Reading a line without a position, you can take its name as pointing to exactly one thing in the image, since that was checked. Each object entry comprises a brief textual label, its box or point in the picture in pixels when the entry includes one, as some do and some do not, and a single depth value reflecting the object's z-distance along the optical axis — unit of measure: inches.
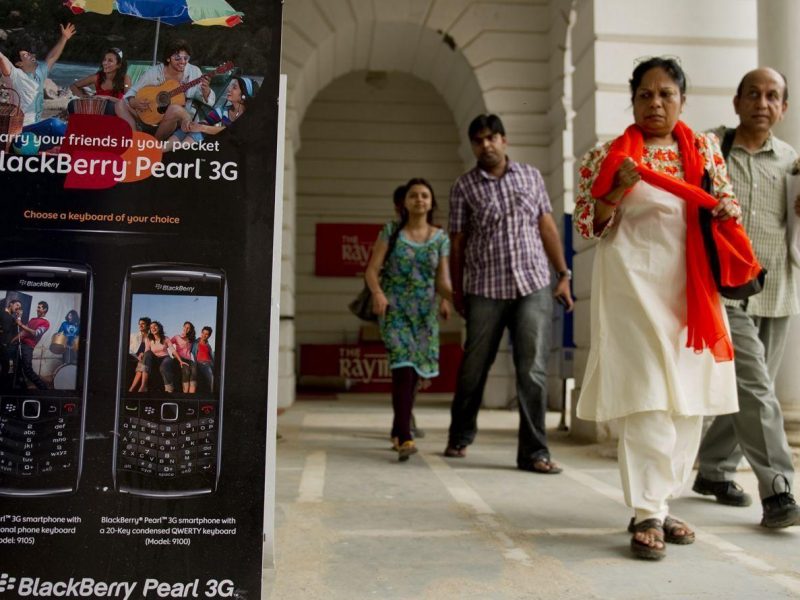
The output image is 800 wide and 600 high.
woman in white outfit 103.5
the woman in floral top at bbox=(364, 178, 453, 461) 189.3
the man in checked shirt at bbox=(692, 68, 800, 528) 120.6
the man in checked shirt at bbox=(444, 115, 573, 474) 168.9
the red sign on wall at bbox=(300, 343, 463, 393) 475.8
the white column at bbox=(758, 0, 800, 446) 178.5
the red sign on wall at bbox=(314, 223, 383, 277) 550.0
